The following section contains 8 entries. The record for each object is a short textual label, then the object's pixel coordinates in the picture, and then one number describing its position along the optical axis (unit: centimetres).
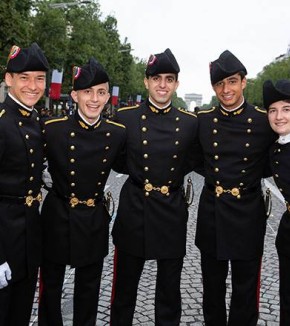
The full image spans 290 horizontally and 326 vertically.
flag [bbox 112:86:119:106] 4153
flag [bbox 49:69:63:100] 2486
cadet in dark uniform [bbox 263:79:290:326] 375
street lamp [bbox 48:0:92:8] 2400
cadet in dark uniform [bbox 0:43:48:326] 339
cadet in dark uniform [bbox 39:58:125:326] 376
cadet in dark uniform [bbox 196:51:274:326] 399
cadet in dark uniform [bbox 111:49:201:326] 396
